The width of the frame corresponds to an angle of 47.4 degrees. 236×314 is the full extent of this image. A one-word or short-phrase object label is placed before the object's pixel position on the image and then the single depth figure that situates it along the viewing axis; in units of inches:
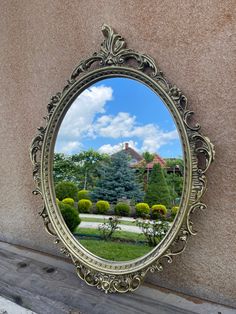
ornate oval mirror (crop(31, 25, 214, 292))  39.4
